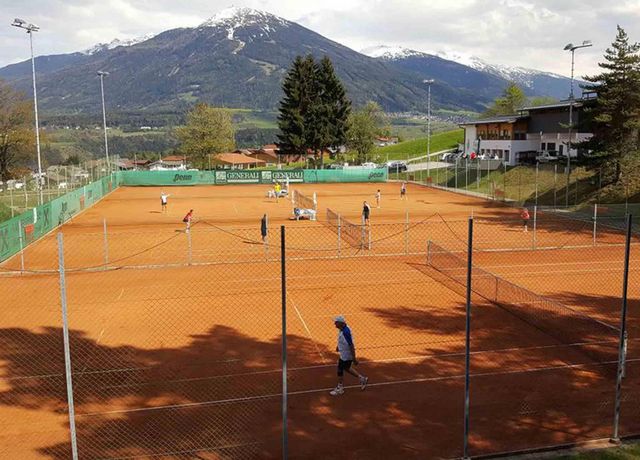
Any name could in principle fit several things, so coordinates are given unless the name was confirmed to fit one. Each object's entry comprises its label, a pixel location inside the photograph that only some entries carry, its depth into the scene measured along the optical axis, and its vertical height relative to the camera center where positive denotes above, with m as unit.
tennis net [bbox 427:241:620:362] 14.38 -4.57
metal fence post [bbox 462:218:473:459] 9.08 -3.57
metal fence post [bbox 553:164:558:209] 45.09 -3.13
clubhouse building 63.54 +1.95
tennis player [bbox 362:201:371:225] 30.91 -3.18
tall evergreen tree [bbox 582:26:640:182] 40.06 +3.05
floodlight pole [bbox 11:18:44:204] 34.81 +7.61
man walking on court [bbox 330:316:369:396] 11.72 -3.97
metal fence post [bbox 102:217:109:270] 24.25 -4.41
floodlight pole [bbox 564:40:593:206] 40.05 +6.97
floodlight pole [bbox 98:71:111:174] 57.41 -1.18
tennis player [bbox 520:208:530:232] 31.80 -3.47
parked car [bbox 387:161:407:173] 87.81 -2.25
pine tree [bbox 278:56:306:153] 83.75 +5.20
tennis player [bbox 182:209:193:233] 28.43 -3.25
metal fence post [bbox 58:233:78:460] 7.87 -2.65
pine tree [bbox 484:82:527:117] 112.93 +9.59
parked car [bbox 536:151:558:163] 59.84 -0.59
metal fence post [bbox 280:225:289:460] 8.31 -2.63
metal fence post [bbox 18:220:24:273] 27.22 -3.46
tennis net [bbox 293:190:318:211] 44.63 -3.84
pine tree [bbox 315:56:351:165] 83.25 +6.14
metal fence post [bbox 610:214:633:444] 9.57 -3.48
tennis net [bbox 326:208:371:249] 27.55 -4.14
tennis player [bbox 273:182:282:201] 50.53 -3.14
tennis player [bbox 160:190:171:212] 42.25 -3.33
